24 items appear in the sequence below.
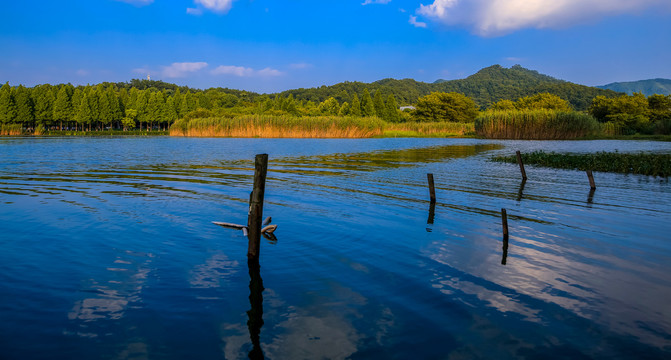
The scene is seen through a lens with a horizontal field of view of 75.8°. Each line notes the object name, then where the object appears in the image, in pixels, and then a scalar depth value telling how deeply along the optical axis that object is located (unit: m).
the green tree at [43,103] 93.94
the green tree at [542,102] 108.66
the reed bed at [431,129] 78.50
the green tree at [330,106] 142.95
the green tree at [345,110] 129.38
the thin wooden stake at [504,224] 9.09
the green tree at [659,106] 82.25
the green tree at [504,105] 116.30
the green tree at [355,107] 119.56
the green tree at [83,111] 98.25
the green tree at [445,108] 114.75
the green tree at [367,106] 119.38
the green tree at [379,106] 121.44
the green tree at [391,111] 121.53
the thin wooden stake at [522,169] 20.06
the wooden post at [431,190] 14.02
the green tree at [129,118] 110.88
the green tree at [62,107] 95.88
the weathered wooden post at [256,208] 7.82
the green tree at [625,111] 70.60
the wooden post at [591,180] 17.25
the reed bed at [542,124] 54.18
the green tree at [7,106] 86.56
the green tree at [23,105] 89.25
